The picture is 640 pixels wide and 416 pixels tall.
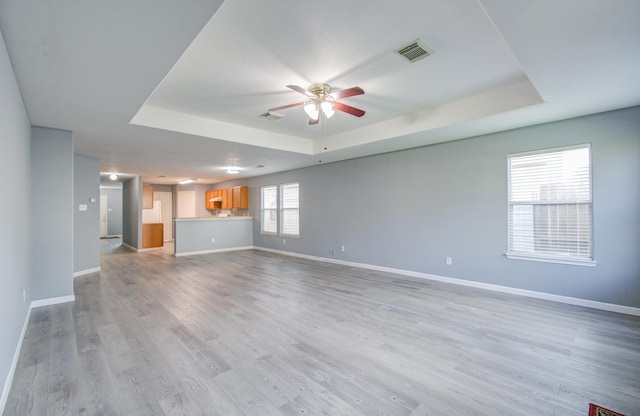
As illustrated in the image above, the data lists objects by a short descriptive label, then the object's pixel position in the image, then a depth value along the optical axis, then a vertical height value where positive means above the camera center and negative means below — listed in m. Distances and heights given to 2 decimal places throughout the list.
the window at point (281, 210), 8.02 -0.06
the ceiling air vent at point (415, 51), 2.51 +1.42
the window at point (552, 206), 3.71 +0.02
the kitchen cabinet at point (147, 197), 9.59 +0.39
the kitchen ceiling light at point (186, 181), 10.40 +1.04
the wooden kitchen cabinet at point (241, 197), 9.56 +0.37
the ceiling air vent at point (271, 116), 4.28 +1.41
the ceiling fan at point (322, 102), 3.21 +1.21
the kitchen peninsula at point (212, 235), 8.02 -0.79
